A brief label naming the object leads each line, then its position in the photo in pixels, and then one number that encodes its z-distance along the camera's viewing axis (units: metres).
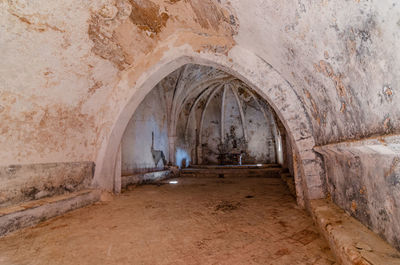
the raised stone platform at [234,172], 8.16
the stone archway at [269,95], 2.55
